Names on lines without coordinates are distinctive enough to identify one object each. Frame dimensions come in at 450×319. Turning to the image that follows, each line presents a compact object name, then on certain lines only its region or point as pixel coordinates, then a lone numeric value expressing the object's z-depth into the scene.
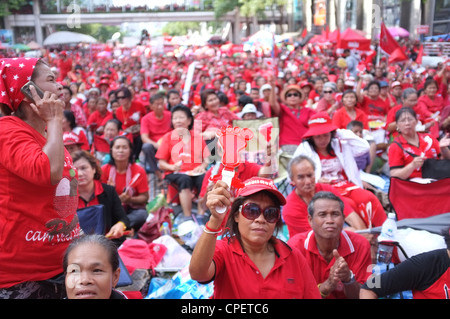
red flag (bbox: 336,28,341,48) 17.51
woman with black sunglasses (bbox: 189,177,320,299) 2.23
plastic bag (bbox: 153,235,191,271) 4.27
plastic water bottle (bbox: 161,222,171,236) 5.00
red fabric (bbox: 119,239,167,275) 4.07
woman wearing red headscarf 1.91
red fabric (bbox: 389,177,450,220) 4.18
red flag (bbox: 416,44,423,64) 13.58
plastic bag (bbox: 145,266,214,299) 3.73
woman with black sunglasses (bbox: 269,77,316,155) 6.66
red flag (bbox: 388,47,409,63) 11.80
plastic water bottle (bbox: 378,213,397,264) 3.37
